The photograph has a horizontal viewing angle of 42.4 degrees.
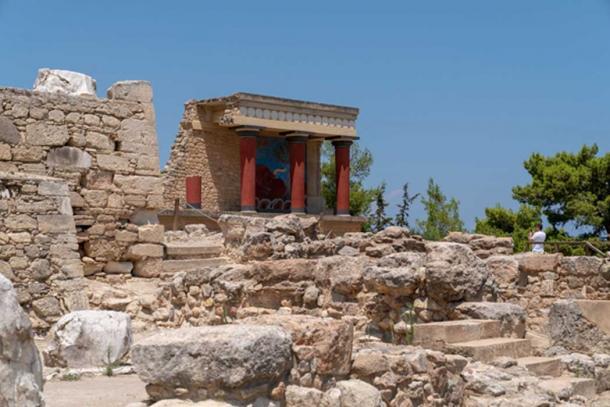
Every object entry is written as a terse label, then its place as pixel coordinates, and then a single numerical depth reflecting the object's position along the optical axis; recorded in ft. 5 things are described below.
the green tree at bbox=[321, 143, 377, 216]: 101.81
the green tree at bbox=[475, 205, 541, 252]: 85.87
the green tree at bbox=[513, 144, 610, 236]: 84.89
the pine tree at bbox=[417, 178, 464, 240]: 94.22
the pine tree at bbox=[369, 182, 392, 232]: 92.16
